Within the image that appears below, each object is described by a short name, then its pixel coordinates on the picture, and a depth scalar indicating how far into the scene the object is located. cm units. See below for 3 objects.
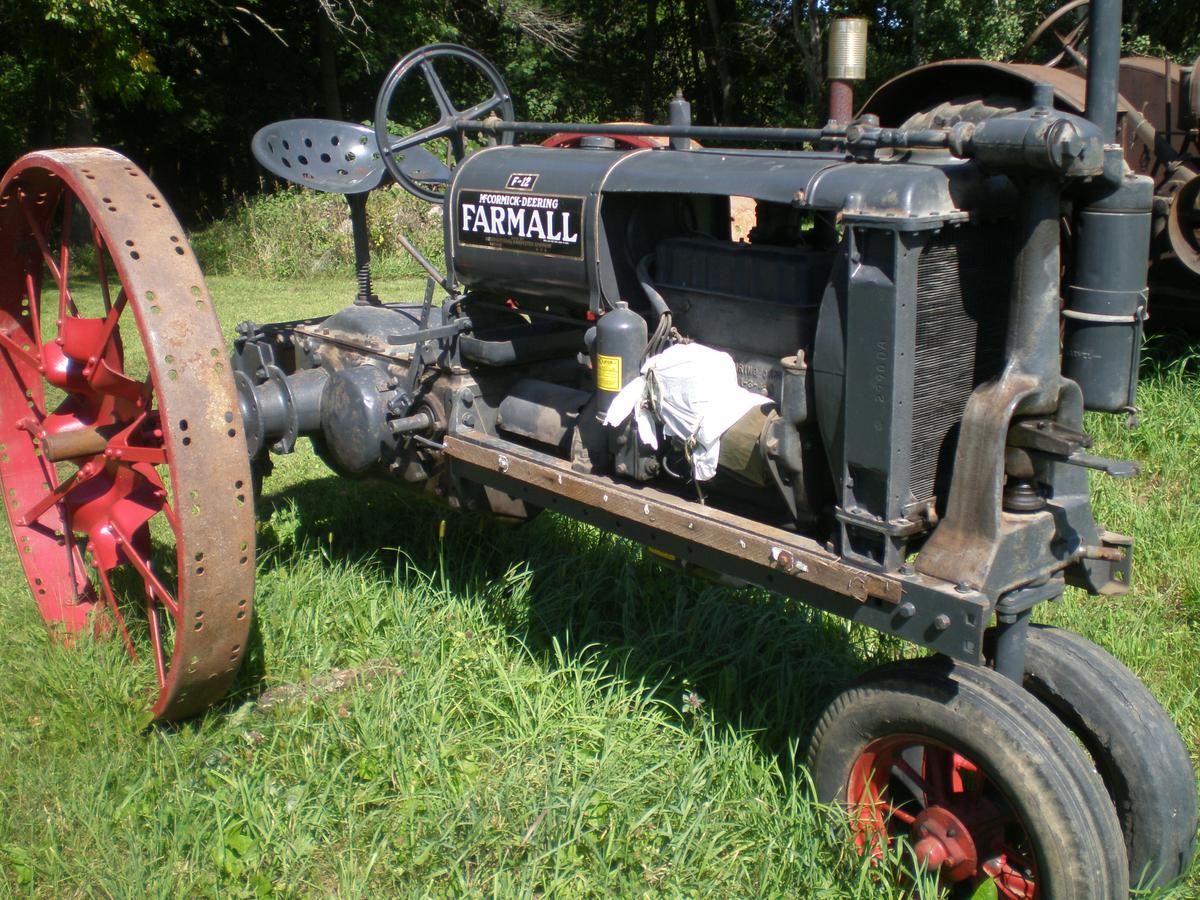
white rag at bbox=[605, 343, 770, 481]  267
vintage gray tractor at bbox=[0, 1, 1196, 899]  227
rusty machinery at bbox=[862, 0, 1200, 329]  491
